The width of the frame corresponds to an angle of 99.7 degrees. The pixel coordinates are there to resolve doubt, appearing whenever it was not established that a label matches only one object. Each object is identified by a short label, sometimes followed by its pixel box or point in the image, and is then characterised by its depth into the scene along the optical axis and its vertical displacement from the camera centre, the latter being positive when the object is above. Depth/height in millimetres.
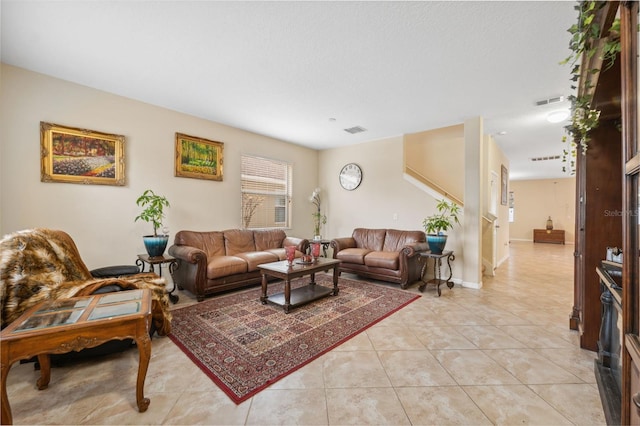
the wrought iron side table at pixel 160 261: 3325 -600
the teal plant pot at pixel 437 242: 4164 -432
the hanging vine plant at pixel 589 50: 1215 +863
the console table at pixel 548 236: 10172 -791
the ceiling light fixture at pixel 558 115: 3735 +1395
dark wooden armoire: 923 +6
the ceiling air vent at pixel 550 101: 3445 +1494
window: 5066 +419
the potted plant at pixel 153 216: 3391 -50
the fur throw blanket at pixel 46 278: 1781 -497
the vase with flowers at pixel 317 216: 6207 -59
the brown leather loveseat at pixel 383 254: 4164 -669
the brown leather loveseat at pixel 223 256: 3479 -651
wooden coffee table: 3102 -853
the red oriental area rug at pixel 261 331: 1975 -1143
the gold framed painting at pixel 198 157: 4137 +889
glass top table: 1312 -619
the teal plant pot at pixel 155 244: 3375 -402
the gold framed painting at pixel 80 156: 3035 +676
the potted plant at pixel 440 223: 4184 -143
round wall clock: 5809 +826
